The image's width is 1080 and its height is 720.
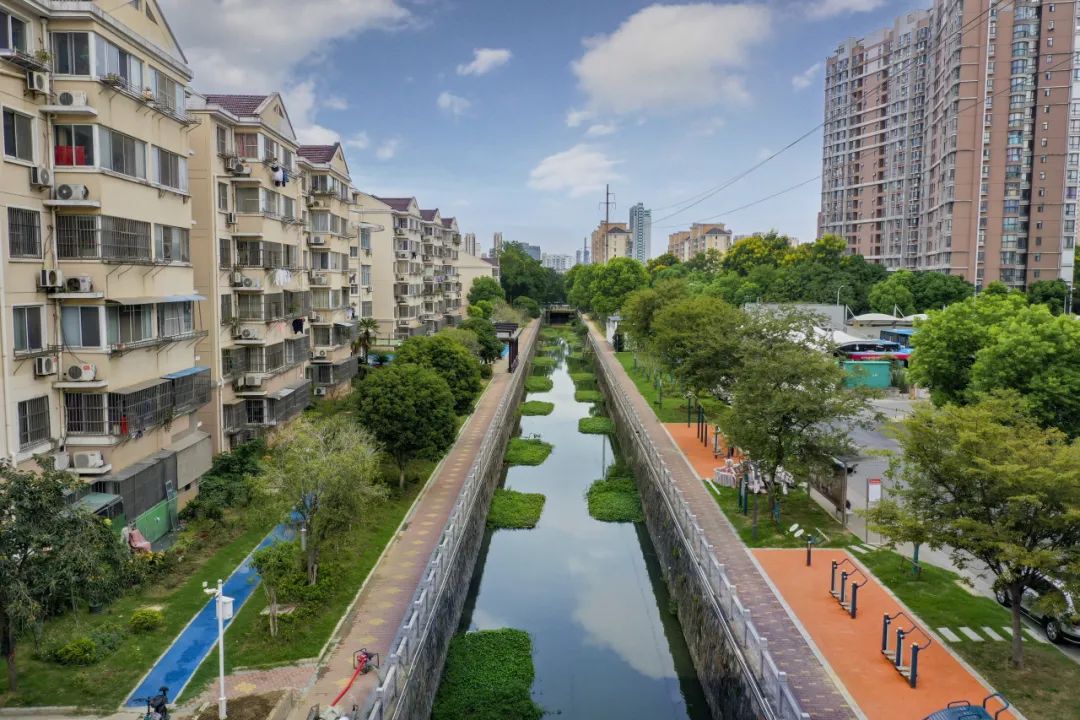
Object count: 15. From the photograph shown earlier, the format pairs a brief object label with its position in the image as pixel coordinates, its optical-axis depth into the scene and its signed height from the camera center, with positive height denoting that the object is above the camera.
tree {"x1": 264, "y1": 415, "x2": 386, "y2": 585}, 18.59 -4.44
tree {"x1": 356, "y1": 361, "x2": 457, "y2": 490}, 27.02 -3.81
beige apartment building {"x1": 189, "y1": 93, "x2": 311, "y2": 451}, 27.84 +1.55
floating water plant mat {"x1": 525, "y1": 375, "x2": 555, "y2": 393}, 62.22 -6.57
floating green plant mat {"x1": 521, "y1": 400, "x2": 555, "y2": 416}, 52.16 -7.02
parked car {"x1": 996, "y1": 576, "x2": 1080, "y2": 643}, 13.99 -6.18
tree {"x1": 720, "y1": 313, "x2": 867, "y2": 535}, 22.67 -3.10
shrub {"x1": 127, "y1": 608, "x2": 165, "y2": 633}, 16.39 -6.59
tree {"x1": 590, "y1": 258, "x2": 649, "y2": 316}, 96.81 +2.24
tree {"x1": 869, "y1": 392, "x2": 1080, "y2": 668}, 13.47 -3.41
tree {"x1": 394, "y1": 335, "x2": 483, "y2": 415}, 36.34 -2.72
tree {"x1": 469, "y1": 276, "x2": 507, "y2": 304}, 93.25 +1.11
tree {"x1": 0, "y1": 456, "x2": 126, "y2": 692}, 12.25 -4.03
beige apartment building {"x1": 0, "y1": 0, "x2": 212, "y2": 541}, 18.03 +1.22
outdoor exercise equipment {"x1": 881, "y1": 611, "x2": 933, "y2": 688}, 14.15 -6.53
